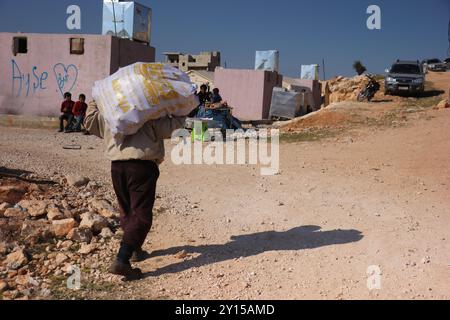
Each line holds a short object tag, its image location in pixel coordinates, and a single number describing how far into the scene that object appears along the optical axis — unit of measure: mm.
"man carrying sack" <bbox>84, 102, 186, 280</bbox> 3621
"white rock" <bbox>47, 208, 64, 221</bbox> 4633
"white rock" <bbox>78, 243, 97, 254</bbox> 4113
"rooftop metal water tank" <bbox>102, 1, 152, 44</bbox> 15398
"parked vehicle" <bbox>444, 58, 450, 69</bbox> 33978
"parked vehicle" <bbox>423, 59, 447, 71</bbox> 34844
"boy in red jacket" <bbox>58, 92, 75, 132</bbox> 13059
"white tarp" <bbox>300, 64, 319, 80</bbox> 31102
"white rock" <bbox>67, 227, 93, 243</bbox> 4336
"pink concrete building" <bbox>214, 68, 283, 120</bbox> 20797
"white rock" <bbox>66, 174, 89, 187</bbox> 6015
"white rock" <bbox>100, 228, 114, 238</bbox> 4488
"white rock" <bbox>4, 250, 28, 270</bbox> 3767
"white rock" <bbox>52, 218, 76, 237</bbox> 4418
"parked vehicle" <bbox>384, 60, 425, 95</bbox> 19453
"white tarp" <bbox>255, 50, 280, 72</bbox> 22406
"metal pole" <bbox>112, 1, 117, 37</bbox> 15391
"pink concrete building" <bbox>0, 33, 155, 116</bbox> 14344
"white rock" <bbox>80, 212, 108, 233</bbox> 4566
